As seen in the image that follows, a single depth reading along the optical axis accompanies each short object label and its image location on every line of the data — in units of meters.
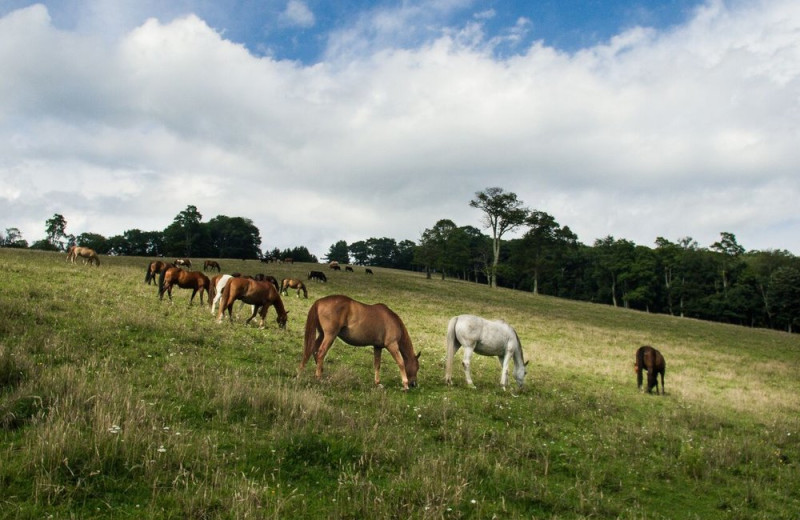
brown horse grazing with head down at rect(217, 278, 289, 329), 15.94
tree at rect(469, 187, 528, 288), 69.19
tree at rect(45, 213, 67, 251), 123.88
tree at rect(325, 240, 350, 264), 167.86
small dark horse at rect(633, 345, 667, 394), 15.69
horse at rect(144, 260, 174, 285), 24.55
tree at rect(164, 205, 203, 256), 104.56
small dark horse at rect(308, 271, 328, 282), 51.14
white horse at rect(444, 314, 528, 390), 13.16
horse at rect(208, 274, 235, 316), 17.97
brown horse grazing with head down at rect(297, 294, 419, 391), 10.20
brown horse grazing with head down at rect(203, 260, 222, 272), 53.38
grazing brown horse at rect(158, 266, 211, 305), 19.59
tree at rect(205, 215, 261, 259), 113.25
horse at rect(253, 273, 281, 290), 26.36
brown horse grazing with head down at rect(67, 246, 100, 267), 35.59
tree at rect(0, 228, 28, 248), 148.32
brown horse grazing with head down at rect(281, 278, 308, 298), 35.09
